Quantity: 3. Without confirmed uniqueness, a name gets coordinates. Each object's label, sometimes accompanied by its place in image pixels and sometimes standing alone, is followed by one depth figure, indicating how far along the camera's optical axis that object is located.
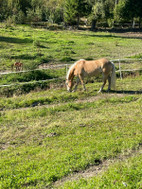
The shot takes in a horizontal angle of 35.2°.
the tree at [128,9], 48.88
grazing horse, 11.86
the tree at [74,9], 49.22
